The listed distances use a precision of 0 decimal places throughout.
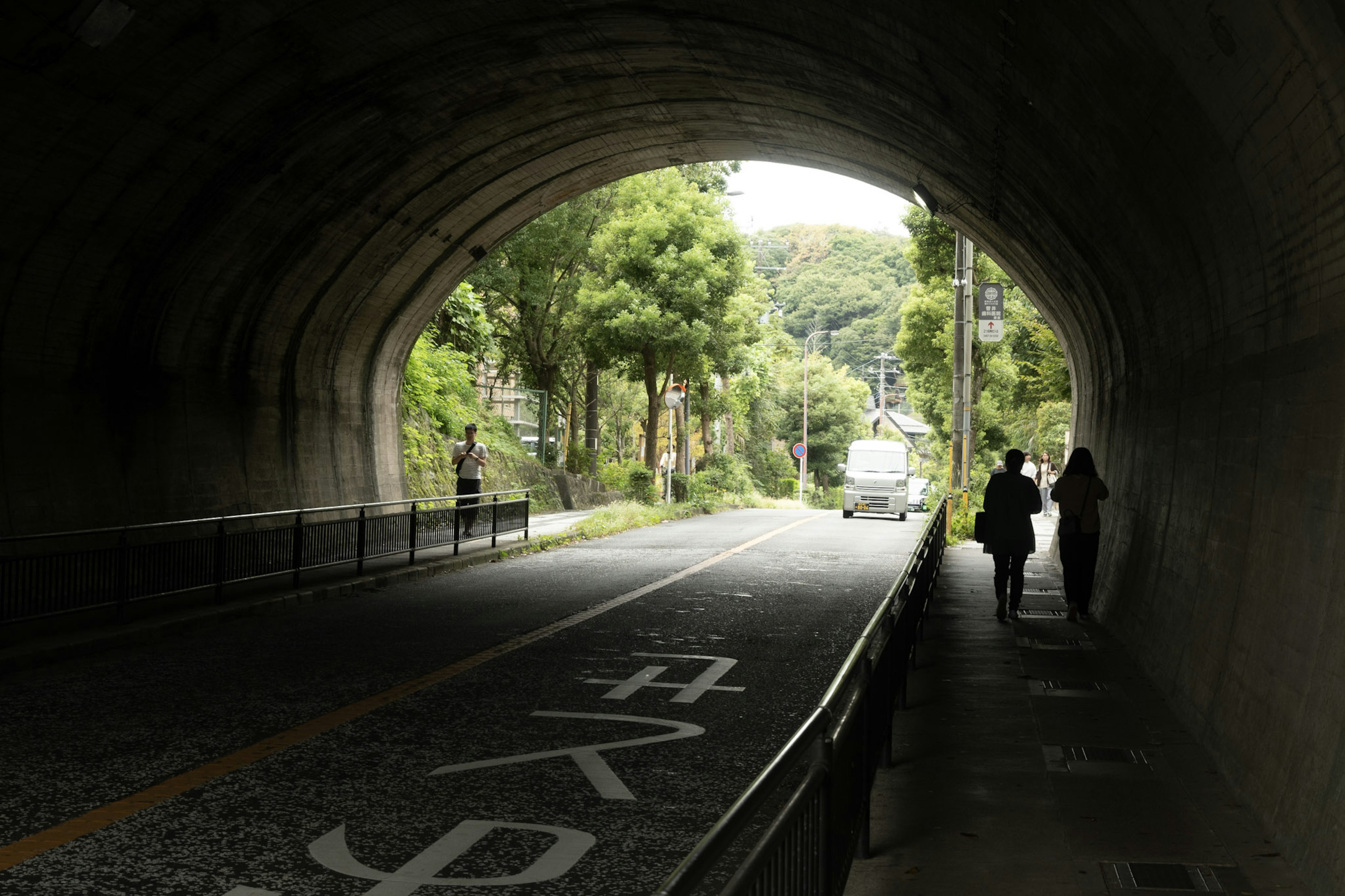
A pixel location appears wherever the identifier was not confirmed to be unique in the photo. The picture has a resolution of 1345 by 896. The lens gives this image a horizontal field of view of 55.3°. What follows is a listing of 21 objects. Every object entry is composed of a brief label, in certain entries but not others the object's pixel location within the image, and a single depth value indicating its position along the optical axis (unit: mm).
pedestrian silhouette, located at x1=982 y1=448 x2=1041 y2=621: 12219
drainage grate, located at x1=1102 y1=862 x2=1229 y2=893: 4516
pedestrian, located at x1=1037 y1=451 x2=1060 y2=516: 38500
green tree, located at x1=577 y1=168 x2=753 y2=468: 36219
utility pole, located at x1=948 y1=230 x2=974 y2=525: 24328
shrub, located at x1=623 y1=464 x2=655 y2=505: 36688
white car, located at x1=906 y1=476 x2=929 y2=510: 59938
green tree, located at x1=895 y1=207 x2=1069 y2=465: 32875
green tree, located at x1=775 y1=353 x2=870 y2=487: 82375
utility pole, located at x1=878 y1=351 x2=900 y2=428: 97938
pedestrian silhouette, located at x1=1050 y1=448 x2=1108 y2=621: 11430
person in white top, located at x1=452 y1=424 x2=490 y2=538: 20500
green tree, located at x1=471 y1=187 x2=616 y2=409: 36531
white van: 36938
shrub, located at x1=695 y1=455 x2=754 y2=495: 44438
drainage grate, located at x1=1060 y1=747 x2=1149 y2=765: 6594
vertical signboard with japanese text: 23859
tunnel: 5598
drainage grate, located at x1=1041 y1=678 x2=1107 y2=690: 8719
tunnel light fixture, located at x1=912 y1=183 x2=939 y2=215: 16328
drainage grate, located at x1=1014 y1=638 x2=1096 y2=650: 10656
